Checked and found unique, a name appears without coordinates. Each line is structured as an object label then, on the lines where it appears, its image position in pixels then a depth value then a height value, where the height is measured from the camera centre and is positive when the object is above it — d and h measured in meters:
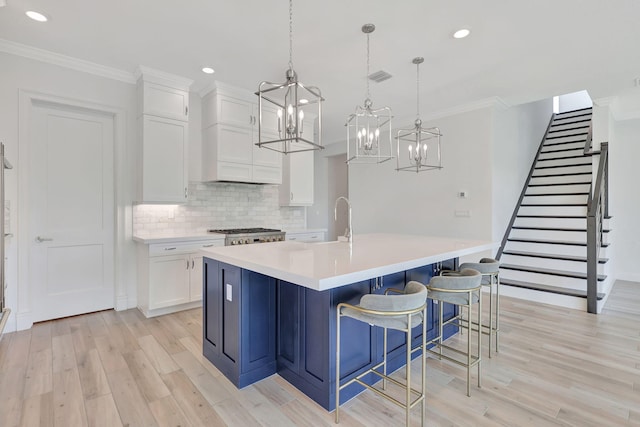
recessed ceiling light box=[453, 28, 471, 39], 2.87 +1.62
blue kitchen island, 1.96 -0.69
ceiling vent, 3.71 +1.60
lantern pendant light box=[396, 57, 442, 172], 3.55 +1.07
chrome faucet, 3.02 -0.21
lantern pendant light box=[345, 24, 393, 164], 2.72 +0.68
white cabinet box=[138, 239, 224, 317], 3.53 -0.73
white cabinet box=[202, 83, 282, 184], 4.23 +1.01
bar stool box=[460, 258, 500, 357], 2.65 -0.48
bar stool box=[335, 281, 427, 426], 1.72 -0.56
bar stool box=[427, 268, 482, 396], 2.16 -0.53
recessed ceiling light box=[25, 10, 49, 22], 2.64 +1.64
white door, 3.37 +0.01
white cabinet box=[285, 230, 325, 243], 4.80 -0.36
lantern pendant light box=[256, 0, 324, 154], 2.05 +1.24
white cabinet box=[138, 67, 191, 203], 3.75 +0.91
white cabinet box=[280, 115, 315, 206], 5.31 +0.57
